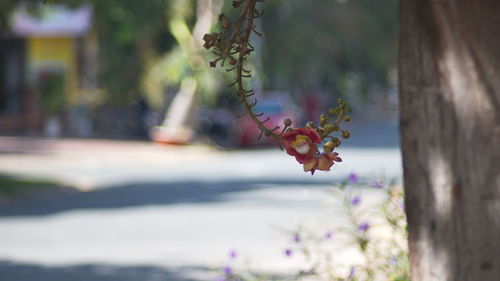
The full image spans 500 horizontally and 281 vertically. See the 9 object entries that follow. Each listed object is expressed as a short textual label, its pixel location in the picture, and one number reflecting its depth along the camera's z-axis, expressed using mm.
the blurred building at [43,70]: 59675
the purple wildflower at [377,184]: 12496
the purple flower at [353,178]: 12525
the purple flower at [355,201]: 12696
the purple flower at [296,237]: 12087
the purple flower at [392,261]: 11713
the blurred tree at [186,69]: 49629
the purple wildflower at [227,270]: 11766
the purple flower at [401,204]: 12100
